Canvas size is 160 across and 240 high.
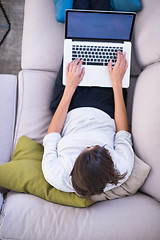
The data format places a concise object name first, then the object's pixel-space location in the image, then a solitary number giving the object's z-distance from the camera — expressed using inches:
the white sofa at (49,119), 36.2
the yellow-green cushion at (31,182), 38.6
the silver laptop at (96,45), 47.4
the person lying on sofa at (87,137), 34.0
